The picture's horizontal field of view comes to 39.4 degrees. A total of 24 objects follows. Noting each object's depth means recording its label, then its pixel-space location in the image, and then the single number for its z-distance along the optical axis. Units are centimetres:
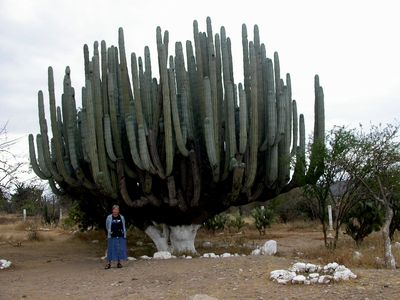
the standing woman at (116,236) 1147
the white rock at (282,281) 816
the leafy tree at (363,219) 1606
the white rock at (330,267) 845
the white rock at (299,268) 867
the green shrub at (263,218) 2261
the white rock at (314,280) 804
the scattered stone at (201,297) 688
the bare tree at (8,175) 1572
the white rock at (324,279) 800
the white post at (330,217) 2361
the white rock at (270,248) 1275
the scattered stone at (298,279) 807
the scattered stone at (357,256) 1069
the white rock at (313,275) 814
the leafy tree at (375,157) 1239
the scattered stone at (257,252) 1192
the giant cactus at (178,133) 1213
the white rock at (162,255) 1233
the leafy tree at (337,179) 1245
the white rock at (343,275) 805
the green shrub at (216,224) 2336
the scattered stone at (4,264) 1241
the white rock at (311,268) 858
